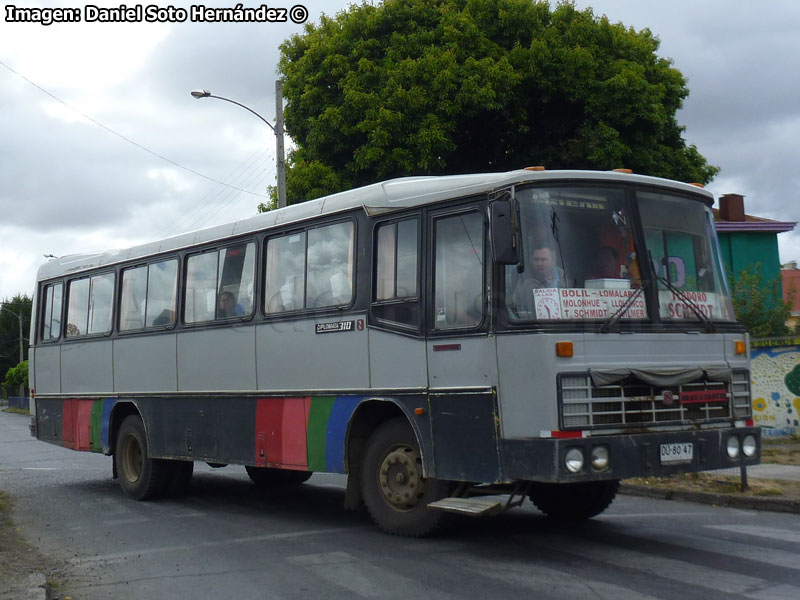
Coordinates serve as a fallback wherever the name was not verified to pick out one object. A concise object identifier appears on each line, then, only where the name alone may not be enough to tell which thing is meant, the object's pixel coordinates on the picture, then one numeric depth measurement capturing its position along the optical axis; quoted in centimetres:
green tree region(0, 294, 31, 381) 10486
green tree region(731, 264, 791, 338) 1830
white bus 762
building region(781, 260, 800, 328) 1862
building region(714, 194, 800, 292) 3216
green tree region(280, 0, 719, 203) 2195
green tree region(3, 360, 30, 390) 5981
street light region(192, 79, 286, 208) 2095
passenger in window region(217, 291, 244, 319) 1125
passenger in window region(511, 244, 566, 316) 771
